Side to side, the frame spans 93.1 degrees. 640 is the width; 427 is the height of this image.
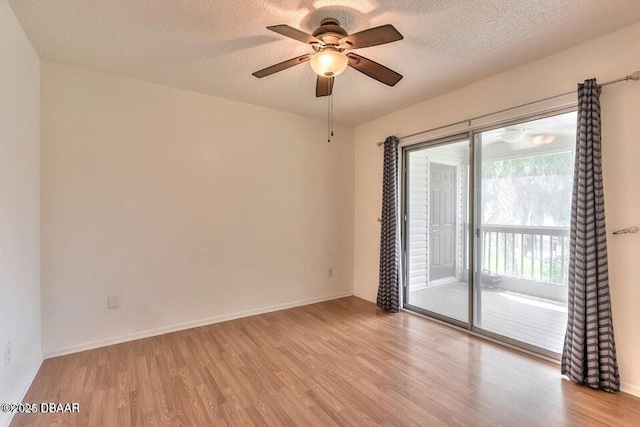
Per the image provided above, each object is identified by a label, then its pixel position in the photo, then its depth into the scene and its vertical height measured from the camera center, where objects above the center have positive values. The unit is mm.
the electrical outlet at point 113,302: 2779 -837
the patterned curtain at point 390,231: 3709 -252
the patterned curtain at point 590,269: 2064 -406
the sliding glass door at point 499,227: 2625 -163
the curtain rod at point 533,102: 2027 +902
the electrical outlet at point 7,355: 1772 -853
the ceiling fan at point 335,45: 1733 +1017
